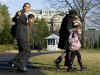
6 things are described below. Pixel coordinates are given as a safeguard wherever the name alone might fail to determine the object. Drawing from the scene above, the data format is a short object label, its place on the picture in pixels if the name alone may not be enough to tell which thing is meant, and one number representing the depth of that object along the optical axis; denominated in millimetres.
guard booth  51094
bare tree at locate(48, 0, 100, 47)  40125
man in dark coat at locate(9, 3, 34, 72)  7211
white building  40844
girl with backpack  7682
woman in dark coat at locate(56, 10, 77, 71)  7773
